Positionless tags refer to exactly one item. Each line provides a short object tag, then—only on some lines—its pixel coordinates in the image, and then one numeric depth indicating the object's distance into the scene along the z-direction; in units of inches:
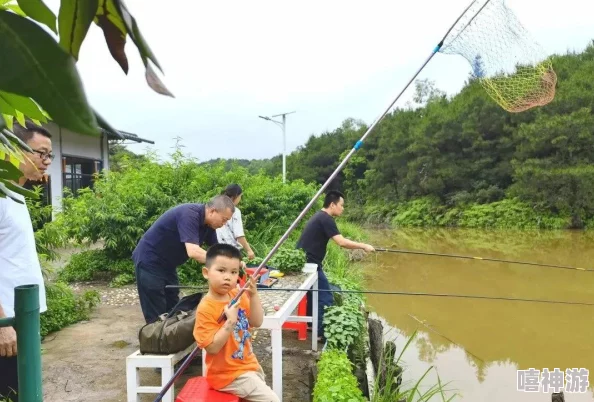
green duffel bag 106.3
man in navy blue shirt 127.0
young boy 89.7
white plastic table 116.6
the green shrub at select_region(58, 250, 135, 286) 265.3
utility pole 722.8
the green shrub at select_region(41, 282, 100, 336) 179.9
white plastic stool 104.5
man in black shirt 177.8
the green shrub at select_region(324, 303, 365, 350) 163.9
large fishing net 112.7
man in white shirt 76.6
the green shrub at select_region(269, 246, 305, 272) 167.0
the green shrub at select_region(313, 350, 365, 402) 112.4
